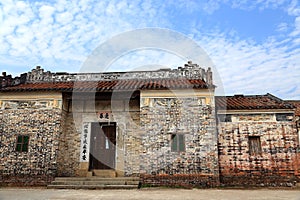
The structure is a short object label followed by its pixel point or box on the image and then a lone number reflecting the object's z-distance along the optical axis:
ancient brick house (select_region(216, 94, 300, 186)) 9.52
